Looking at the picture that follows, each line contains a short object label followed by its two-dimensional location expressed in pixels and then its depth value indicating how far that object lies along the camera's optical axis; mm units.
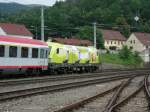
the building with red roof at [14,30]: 87750
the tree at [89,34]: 118188
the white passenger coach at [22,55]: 30141
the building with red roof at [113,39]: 143250
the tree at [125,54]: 89219
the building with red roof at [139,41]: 130750
